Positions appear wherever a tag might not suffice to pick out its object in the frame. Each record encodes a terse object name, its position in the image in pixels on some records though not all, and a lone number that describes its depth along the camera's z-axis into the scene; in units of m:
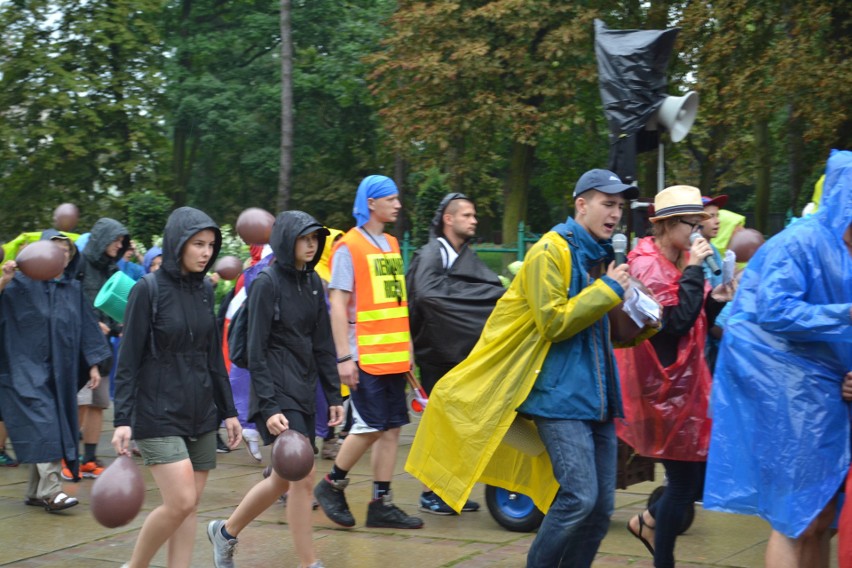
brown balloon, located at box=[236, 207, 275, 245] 15.13
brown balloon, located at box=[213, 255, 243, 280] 18.56
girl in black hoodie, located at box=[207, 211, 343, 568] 9.66
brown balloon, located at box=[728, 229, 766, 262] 13.21
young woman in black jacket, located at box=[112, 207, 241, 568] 8.74
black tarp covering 12.45
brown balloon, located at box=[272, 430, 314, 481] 9.09
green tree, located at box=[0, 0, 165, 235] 53.78
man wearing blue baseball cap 7.95
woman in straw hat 9.11
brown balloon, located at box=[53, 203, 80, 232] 20.50
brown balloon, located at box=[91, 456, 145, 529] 8.21
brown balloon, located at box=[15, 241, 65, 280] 13.00
